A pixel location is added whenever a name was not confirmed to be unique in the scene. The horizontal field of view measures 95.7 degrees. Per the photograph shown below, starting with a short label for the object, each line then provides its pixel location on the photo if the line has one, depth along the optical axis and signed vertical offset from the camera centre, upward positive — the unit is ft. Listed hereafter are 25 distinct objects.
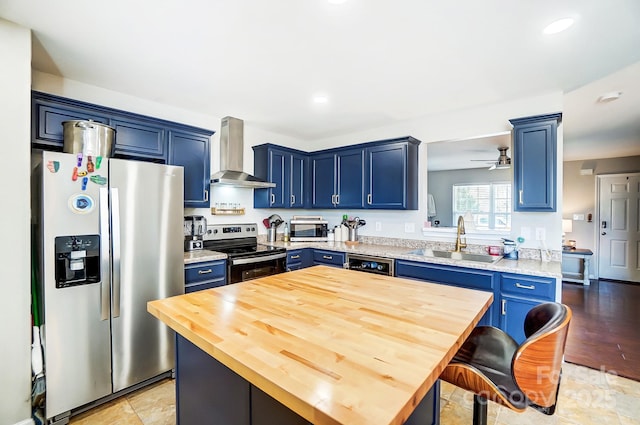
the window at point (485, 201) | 15.45 +0.54
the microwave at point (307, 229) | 13.46 -0.88
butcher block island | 2.36 -1.48
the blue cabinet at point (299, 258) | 11.69 -2.00
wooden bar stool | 3.50 -2.21
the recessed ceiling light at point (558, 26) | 5.60 +3.67
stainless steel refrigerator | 6.14 -1.40
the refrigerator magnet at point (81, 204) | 6.31 +0.15
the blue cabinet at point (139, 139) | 8.50 +2.21
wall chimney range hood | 11.37 +2.43
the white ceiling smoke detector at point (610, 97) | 9.35 +3.79
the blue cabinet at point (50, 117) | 7.13 +2.39
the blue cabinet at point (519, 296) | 7.61 -2.34
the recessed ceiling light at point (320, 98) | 9.46 +3.74
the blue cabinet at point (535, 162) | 8.67 +1.48
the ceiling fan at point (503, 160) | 12.61 +2.25
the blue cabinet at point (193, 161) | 9.72 +1.71
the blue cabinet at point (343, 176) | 11.55 +1.55
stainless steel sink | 9.96 -1.64
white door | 18.06 -1.08
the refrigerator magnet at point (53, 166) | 6.07 +0.94
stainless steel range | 9.74 -1.51
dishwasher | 10.33 -1.98
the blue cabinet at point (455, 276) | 8.32 -2.04
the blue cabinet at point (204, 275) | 8.59 -2.00
